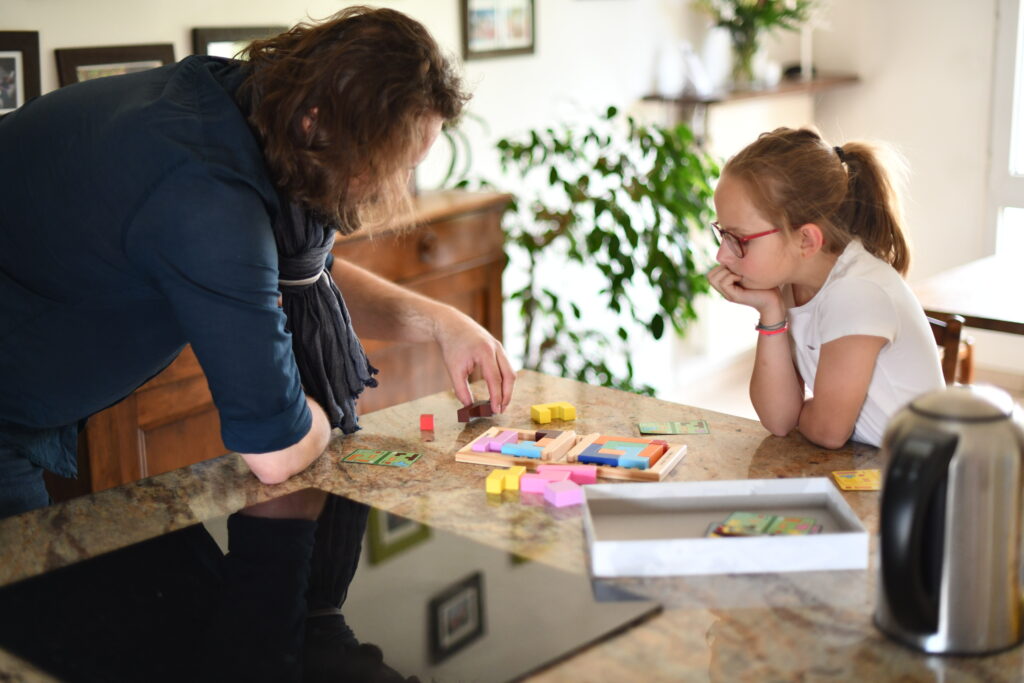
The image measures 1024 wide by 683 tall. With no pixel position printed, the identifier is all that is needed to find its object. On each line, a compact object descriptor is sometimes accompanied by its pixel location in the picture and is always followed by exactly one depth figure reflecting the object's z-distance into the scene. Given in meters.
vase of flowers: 4.44
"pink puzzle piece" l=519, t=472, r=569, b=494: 1.39
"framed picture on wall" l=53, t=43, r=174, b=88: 2.50
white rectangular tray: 1.14
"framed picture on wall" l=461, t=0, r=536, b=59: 3.53
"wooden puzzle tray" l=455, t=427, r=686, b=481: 1.42
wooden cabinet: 2.27
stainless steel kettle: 0.95
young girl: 1.63
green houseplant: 3.34
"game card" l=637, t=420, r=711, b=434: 1.59
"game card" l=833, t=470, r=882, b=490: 1.37
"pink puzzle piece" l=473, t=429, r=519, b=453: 1.52
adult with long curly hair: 1.27
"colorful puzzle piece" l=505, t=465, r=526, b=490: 1.40
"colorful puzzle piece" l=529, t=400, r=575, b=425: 1.65
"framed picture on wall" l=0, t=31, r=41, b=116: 2.37
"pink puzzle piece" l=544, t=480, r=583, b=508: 1.35
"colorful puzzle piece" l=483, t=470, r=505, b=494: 1.39
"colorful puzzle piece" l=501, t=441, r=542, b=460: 1.48
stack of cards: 1.18
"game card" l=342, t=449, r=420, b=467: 1.51
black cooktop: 1.02
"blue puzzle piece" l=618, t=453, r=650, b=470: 1.42
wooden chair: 2.67
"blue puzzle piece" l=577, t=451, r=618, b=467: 1.44
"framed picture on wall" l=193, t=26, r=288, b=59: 2.78
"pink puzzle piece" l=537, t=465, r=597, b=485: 1.40
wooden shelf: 4.29
